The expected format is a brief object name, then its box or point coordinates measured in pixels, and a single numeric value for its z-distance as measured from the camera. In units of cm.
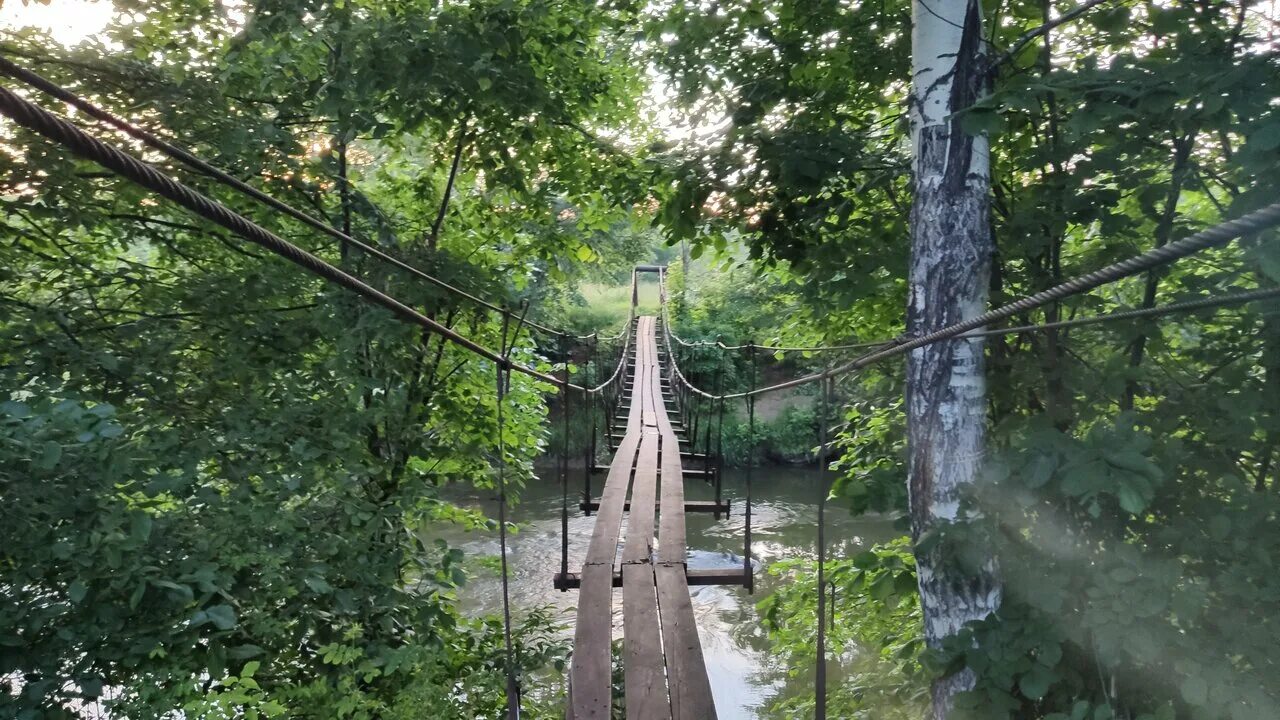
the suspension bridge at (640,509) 77
